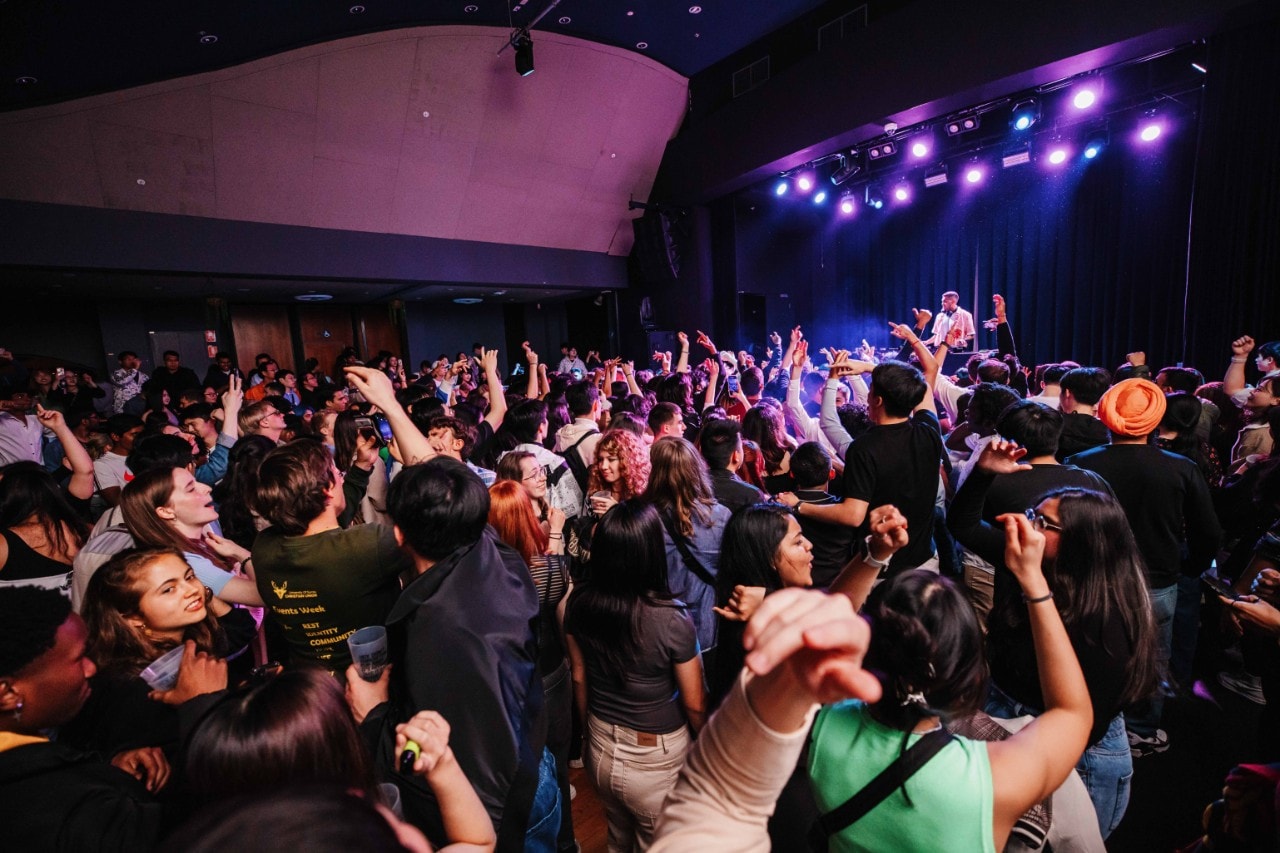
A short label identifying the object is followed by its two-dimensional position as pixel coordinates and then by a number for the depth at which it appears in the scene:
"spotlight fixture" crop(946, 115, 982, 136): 7.34
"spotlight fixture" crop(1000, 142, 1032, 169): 7.74
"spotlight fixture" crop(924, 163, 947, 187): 8.77
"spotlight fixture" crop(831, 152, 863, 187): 8.87
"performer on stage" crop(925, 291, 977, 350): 8.17
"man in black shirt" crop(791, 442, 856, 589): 2.63
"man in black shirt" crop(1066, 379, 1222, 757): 2.24
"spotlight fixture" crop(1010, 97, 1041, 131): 6.93
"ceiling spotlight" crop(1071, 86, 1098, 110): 6.52
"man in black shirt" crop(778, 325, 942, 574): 2.46
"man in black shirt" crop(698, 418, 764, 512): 2.58
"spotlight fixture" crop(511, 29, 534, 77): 7.07
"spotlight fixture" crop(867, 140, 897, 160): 8.20
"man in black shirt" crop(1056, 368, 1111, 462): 2.83
